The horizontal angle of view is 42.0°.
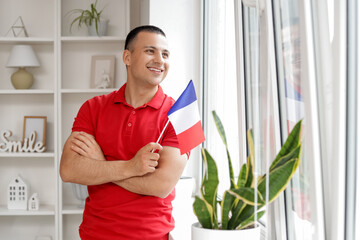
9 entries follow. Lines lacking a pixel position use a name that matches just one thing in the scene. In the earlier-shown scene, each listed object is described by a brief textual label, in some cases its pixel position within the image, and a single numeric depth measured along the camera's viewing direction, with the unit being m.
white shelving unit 4.03
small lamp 3.81
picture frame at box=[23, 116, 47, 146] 3.96
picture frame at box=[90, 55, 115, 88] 3.97
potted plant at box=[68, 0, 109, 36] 3.86
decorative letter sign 3.85
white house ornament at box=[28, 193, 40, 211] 3.82
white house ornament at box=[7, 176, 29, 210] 3.85
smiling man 1.85
